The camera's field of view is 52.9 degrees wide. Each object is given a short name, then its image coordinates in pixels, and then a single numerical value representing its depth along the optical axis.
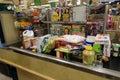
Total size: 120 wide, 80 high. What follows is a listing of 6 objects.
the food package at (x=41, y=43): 1.28
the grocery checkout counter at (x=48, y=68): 0.85
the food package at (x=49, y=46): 1.23
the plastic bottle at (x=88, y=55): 0.95
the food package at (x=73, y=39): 1.16
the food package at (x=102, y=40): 0.99
